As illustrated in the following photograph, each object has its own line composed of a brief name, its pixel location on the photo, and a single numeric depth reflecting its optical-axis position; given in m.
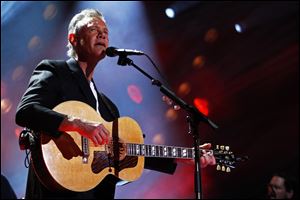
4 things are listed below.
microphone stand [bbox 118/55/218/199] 5.05
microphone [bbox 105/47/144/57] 5.59
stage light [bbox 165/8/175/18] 11.58
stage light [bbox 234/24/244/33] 12.03
